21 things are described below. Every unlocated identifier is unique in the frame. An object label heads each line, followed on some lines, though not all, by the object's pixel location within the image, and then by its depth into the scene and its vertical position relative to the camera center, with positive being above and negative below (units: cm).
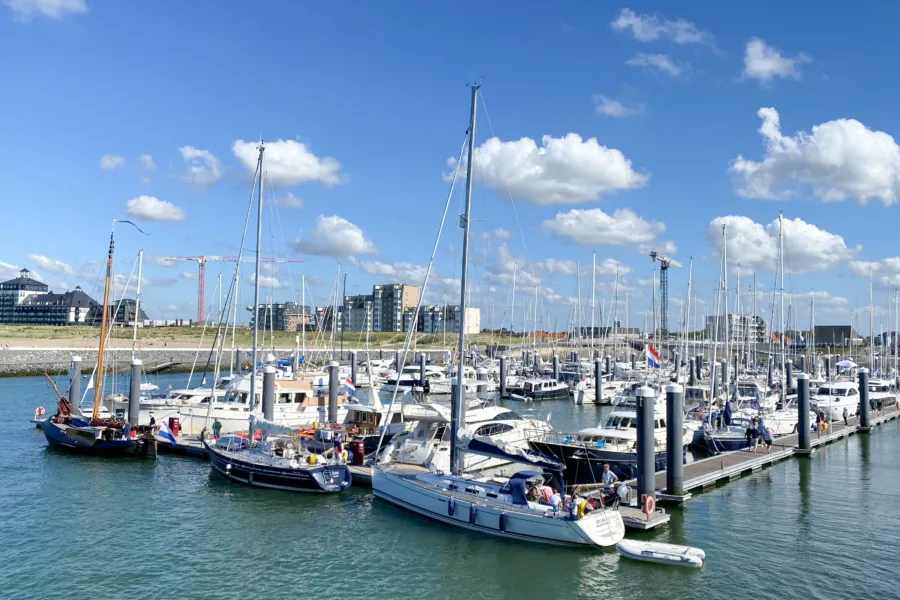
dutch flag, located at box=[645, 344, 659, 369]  4895 -118
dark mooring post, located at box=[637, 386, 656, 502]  2617 -399
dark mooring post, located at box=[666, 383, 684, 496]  2800 -403
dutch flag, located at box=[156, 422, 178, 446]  3944 -600
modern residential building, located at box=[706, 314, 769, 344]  6813 +195
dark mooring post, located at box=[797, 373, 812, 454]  4072 -409
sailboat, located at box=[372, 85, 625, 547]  2311 -592
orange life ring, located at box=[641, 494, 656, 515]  2491 -589
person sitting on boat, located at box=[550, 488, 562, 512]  2378 -559
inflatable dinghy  2178 -671
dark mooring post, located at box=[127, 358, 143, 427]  4147 -398
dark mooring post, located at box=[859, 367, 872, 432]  5075 -427
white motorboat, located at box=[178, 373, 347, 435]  4406 -505
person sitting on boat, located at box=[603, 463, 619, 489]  2670 -539
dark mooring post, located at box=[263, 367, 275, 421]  3897 -346
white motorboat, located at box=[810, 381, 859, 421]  5459 -432
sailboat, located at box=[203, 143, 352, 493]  3045 -587
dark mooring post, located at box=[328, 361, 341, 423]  4225 -348
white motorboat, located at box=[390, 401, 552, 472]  3281 -492
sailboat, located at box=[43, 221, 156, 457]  3794 -600
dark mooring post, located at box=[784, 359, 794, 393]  6435 -293
